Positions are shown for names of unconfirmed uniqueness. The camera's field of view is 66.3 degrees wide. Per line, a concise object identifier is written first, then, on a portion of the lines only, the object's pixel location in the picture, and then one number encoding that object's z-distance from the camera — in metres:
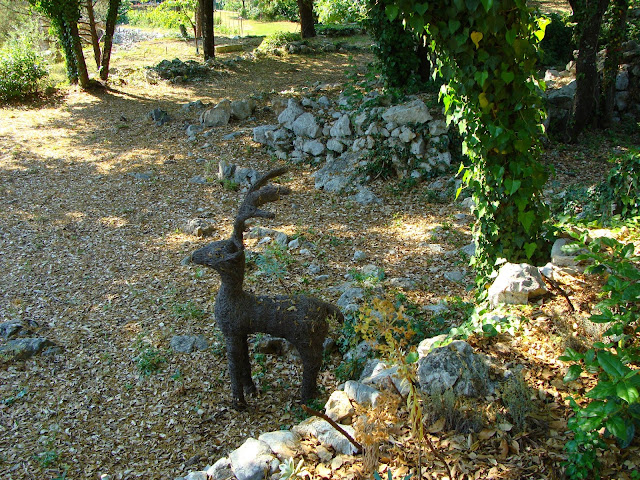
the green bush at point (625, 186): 4.56
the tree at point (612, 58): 8.10
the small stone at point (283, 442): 2.59
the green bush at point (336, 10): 11.57
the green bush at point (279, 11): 22.76
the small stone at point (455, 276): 5.19
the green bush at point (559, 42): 11.90
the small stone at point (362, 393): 2.90
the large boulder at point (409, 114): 7.88
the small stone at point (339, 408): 2.84
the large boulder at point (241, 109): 10.34
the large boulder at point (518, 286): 3.54
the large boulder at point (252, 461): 2.50
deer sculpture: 3.44
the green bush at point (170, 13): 15.28
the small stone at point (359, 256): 5.81
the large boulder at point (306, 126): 8.95
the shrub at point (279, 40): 15.80
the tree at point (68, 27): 11.55
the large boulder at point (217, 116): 10.24
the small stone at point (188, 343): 4.58
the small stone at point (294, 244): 6.12
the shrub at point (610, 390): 1.88
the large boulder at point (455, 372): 2.80
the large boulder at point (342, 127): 8.56
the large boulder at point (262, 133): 9.26
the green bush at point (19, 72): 11.80
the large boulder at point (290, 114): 9.27
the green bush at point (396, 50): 8.66
